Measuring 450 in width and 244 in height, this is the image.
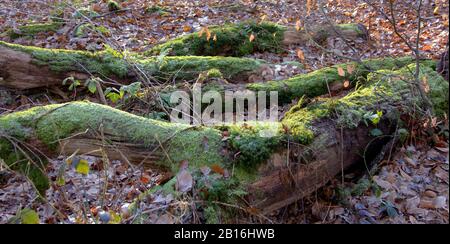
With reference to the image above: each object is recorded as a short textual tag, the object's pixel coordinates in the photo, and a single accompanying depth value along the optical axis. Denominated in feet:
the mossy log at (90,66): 17.57
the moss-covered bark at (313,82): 16.72
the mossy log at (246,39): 21.45
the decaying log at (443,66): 14.34
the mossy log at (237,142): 10.43
